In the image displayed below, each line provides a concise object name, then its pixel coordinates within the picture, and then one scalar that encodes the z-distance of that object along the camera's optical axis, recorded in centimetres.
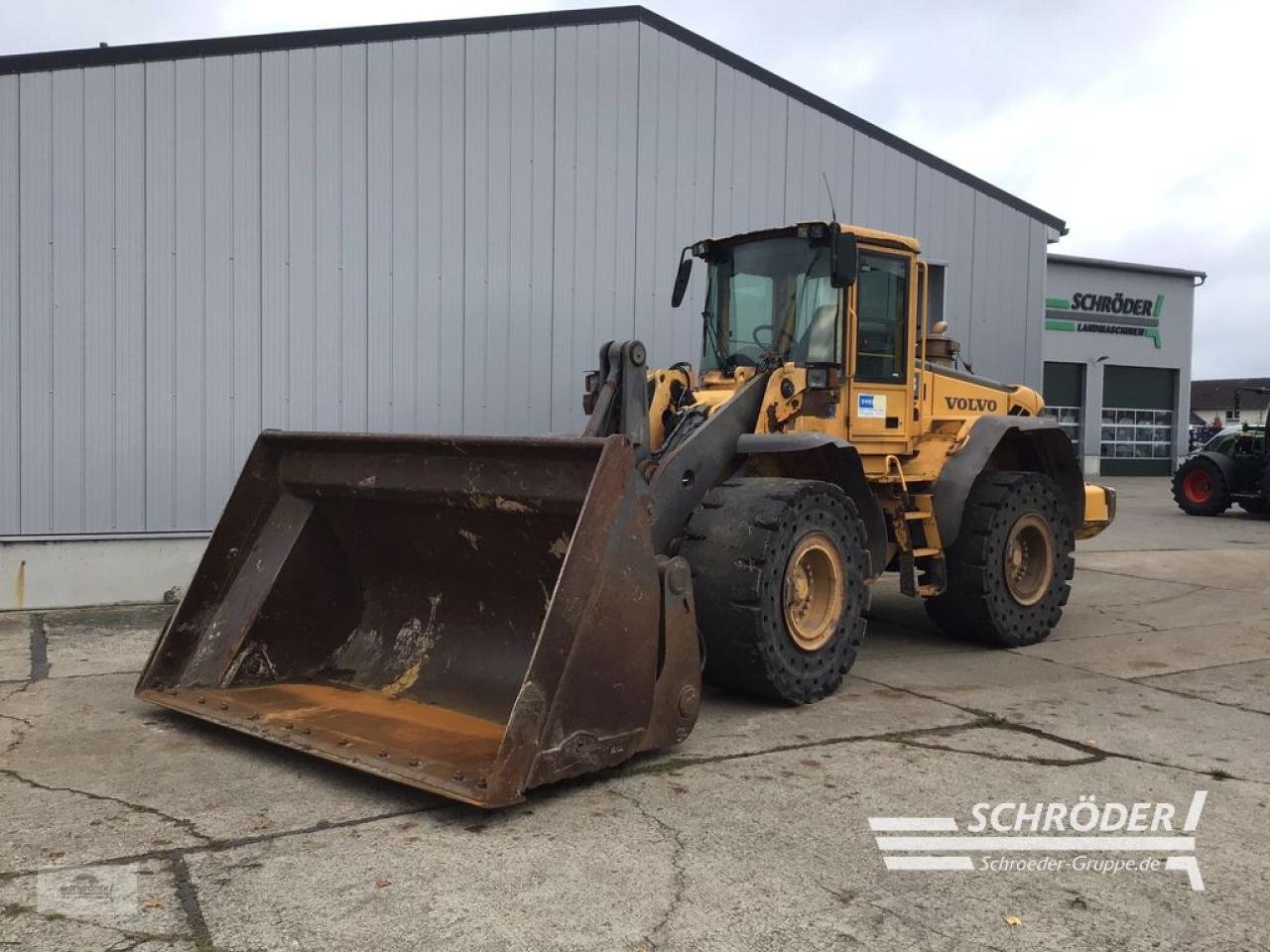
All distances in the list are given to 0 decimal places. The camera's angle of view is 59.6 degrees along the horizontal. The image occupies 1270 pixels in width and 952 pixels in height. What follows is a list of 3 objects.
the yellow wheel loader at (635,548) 442
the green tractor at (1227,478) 1900
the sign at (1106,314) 3133
